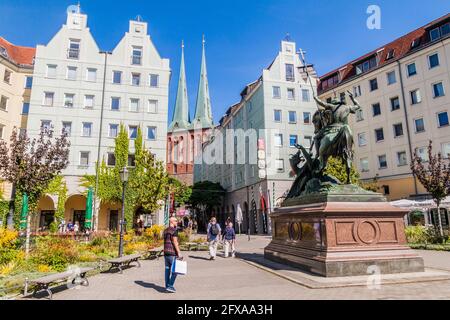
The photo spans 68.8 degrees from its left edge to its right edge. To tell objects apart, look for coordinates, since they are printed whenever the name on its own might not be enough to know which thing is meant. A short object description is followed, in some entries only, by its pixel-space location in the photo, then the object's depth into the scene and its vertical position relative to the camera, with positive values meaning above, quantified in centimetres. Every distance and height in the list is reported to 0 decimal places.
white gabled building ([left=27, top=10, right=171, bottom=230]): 3506 +1396
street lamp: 1521 +221
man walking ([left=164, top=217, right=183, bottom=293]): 829 -78
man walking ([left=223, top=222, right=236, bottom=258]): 1688 -91
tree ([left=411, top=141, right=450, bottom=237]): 2069 +250
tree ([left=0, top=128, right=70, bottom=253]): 1764 +319
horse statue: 1148 +277
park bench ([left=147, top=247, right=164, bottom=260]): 1633 -156
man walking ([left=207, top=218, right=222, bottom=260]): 1587 -75
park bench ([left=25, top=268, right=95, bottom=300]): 767 -138
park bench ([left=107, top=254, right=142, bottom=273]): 1147 -133
